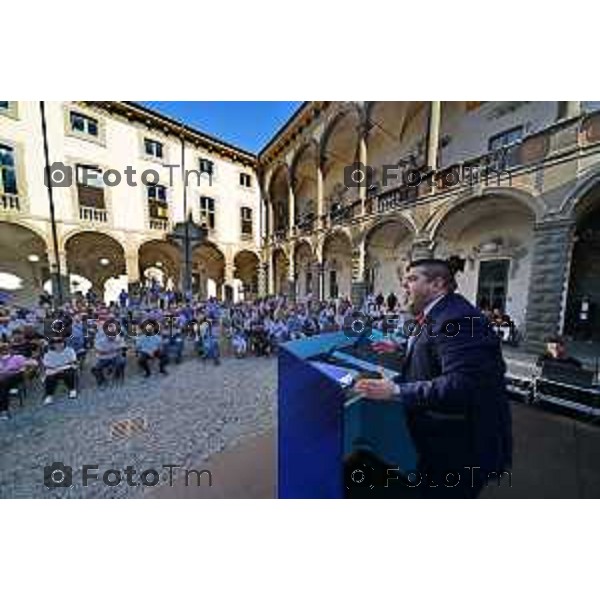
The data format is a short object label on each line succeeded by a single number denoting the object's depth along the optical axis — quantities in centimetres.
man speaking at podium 163
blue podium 169
